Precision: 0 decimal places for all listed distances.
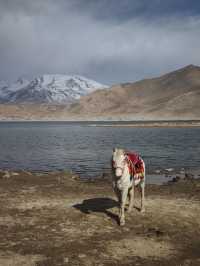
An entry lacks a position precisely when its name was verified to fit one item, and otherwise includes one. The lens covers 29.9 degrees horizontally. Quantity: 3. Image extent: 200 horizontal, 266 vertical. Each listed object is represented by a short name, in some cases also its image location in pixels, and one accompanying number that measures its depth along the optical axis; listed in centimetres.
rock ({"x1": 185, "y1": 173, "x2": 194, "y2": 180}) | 2066
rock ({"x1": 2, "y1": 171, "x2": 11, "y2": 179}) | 1894
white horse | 983
